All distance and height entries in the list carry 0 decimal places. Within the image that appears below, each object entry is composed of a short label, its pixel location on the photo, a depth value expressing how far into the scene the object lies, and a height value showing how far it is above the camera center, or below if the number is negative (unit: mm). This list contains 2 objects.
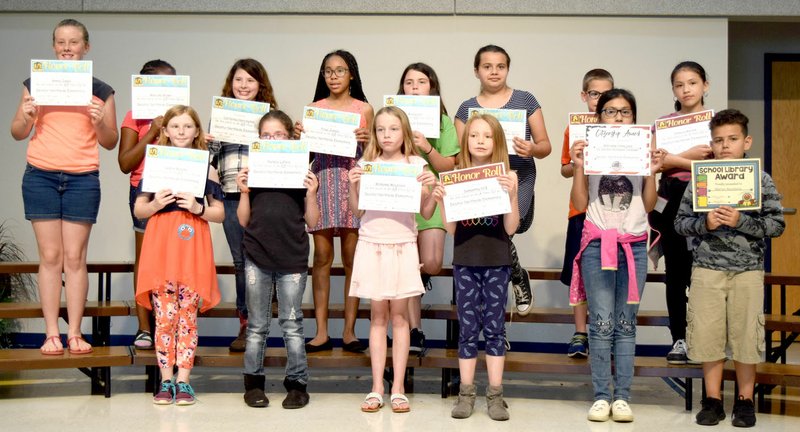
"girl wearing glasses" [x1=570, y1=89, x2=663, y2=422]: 4332 -194
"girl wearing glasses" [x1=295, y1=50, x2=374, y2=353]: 4840 +76
